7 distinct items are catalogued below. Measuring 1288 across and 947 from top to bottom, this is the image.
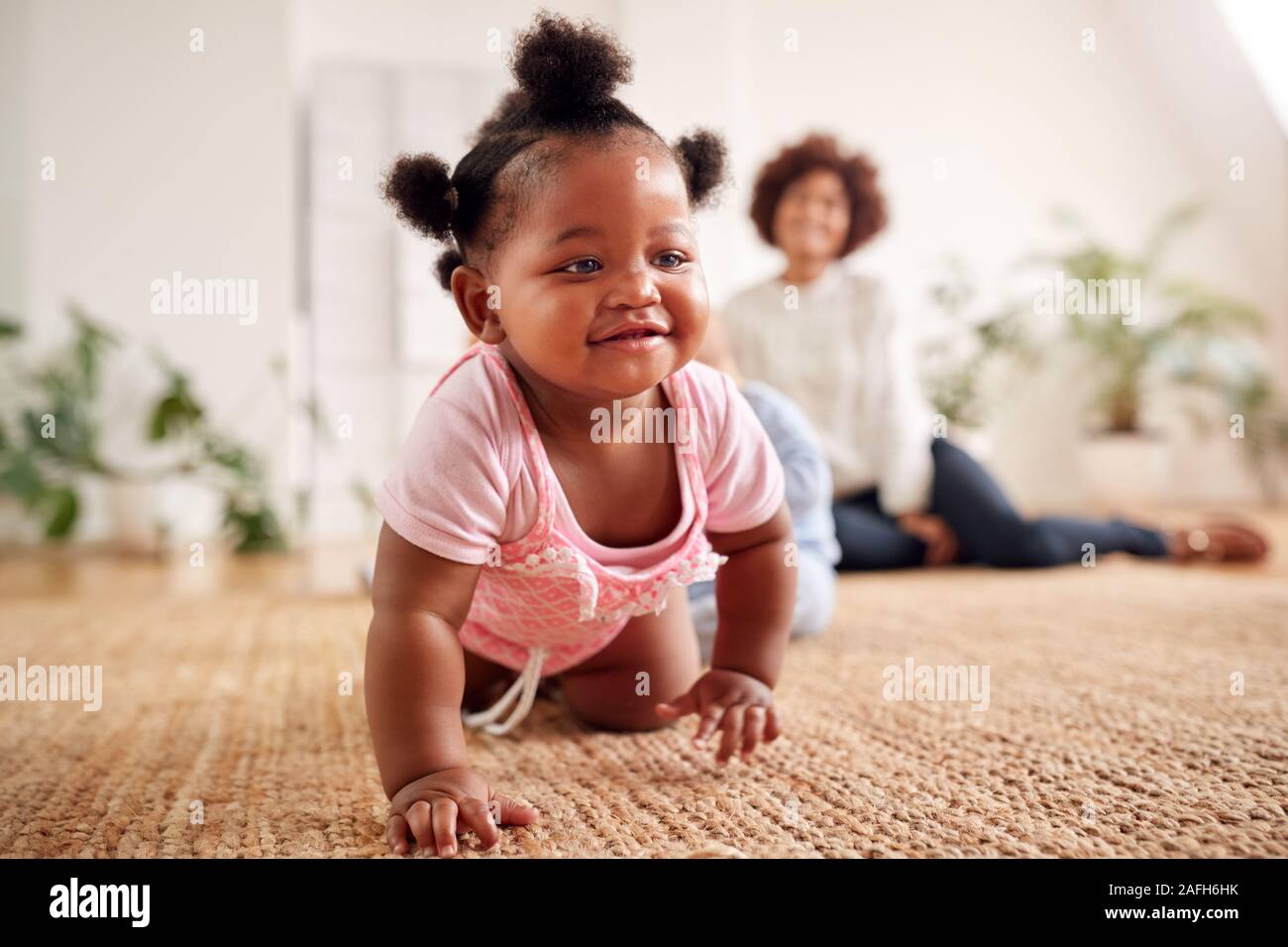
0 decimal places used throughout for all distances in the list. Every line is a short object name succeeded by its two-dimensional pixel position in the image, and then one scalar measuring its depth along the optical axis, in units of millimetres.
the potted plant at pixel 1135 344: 3953
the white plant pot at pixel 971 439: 3428
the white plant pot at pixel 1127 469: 3971
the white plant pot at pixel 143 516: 3221
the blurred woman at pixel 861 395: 2287
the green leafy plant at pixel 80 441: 3059
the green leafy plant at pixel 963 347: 3404
